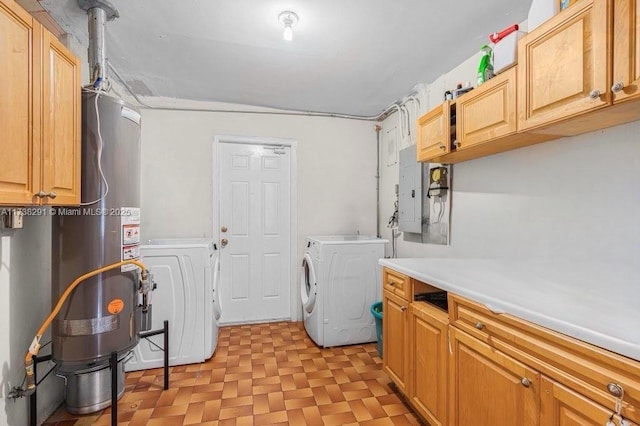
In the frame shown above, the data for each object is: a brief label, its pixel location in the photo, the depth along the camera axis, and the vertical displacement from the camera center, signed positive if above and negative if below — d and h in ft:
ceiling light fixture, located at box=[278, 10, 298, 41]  5.55 +3.73
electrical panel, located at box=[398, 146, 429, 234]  8.34 +0.65
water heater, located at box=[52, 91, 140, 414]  4.96 -0.65
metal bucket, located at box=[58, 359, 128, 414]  5.89 -3.72
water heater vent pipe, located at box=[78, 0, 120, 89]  5.46 +3.38
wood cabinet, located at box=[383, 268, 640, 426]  2.60 -1.88
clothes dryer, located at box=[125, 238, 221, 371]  7.38 -2.41
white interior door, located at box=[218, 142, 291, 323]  10.39 -0.76
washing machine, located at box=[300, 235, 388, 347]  8.69 -2.39
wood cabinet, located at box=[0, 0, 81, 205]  3.56 +1.34
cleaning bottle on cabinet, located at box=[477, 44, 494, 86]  5.35 +2.68
